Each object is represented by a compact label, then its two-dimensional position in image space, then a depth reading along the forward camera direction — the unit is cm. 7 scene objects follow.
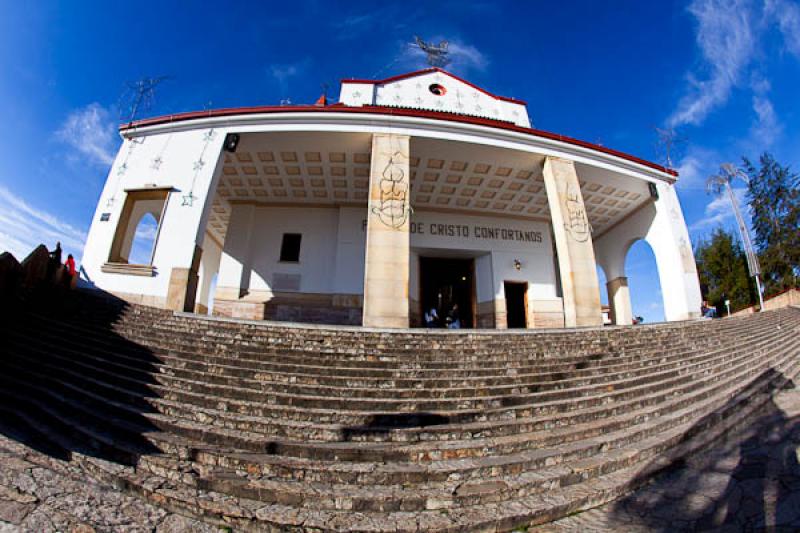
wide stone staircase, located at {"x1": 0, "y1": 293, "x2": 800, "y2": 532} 239
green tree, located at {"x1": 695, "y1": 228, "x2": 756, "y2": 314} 2053
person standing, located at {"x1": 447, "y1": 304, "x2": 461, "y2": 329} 1335
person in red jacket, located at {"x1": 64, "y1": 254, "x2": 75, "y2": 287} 841
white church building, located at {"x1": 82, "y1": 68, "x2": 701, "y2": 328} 925
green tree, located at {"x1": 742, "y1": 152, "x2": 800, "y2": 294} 1933
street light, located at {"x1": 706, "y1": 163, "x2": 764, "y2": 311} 1331
